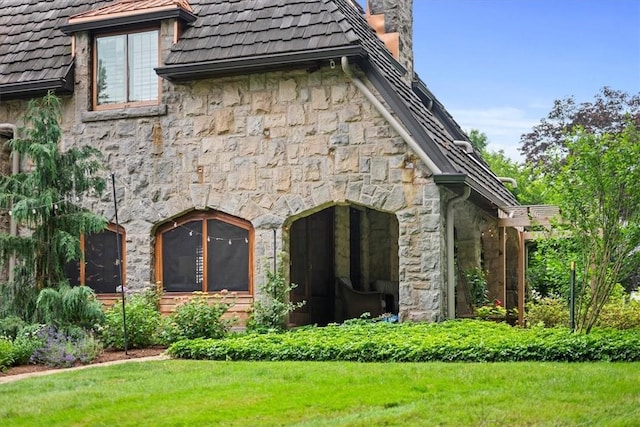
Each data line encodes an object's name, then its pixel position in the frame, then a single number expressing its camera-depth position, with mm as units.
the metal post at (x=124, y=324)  12766
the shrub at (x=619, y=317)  14469
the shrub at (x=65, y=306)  12469
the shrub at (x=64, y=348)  11820
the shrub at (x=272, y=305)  14516
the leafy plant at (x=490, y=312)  15891
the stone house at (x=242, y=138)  14297
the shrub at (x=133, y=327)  13359
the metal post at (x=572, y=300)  11996
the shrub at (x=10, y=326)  12508
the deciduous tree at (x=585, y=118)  31267
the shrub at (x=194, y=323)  13500
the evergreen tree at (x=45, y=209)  12758
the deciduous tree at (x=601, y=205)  11703
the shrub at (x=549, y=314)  15352
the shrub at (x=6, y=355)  11491
